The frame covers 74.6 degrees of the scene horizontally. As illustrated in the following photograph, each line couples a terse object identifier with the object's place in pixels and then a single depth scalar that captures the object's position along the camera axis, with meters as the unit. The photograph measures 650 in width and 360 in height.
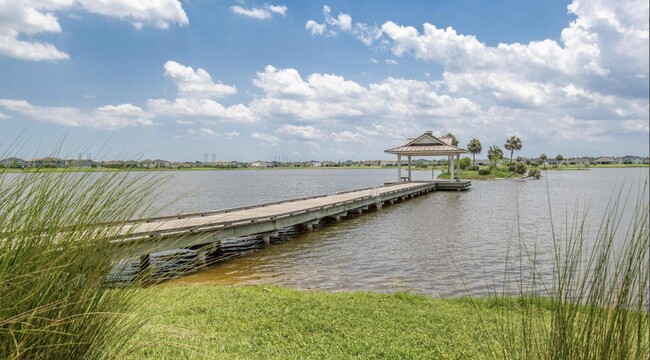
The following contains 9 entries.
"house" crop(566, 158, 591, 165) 137.60
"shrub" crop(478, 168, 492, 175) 63.92
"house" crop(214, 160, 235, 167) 158.31
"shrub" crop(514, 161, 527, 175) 67.00
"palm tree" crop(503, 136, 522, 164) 83.62
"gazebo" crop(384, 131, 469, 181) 37.44
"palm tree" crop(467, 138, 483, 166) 85.38
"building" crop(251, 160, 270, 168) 194.25
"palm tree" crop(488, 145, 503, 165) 84.21
